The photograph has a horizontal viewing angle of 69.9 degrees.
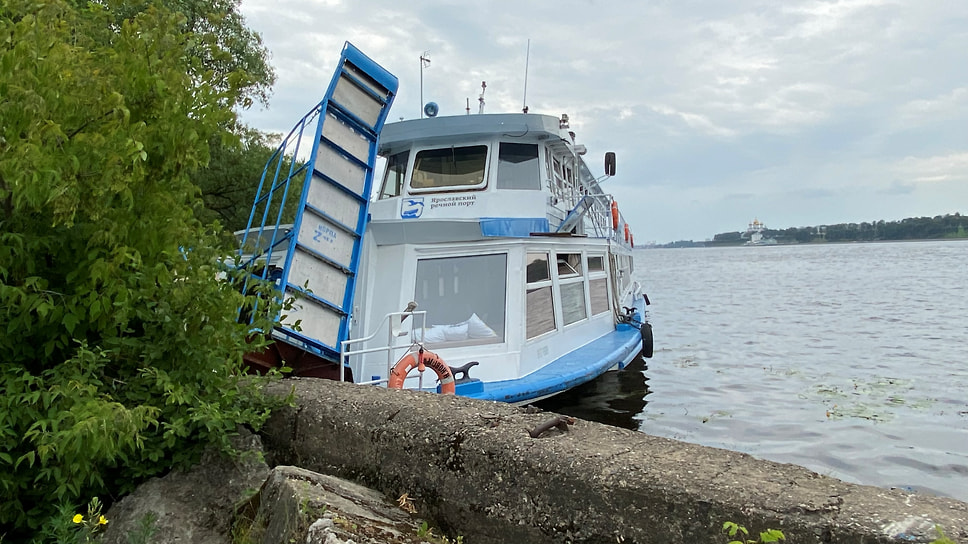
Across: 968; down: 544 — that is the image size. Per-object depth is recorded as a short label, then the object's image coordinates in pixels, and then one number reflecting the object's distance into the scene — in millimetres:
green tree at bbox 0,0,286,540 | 3051
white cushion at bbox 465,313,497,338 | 8961
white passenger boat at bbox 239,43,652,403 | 7945
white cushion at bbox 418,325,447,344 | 8883
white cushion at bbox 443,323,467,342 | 8961
